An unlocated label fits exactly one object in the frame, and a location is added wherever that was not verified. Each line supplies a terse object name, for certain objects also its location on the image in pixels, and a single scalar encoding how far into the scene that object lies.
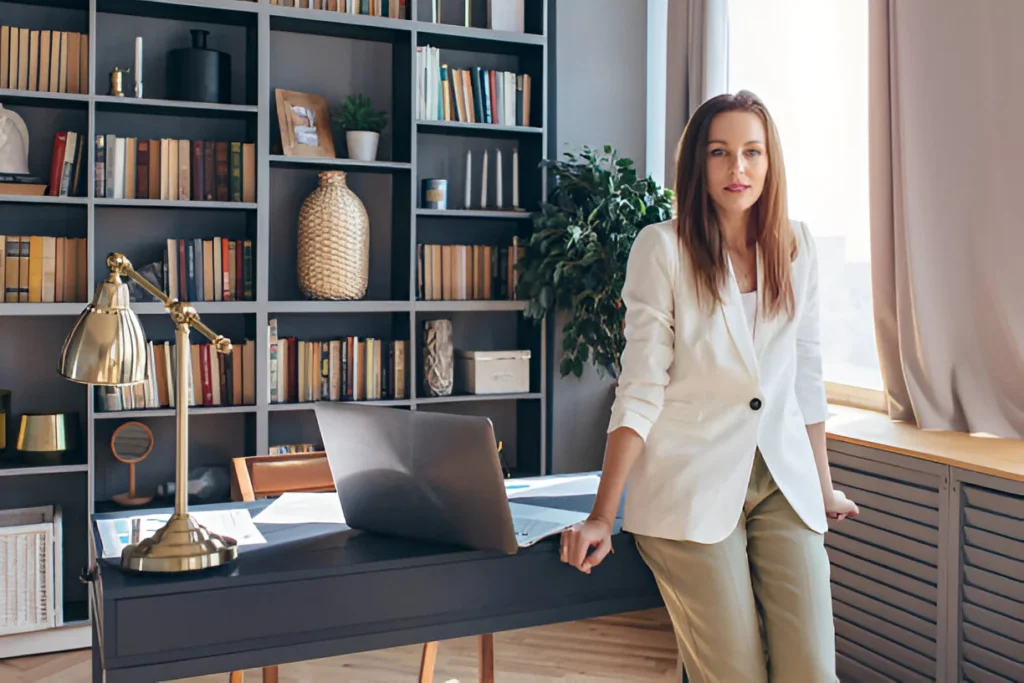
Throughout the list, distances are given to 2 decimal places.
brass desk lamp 1.44
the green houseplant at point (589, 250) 3.71
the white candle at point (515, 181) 4.13
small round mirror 3.57
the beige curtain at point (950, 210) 2.70
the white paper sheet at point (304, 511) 1.82
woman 1.61
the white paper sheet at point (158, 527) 1.65
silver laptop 1.53
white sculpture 3.38
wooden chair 2.36
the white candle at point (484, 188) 4.05
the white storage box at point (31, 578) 3.29
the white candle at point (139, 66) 3.48
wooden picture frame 3.77
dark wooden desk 1.38
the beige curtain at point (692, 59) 3.90
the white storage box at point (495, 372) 3.96
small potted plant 3.80
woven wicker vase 3.73
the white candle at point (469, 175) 4.06
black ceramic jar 3.56
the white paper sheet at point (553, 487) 2.02
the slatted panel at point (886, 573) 2.60
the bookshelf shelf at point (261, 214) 3.54
